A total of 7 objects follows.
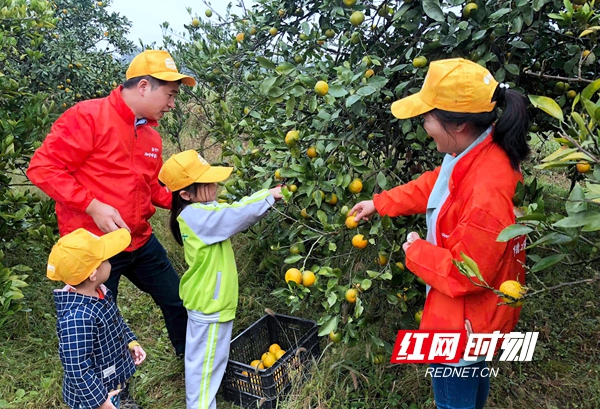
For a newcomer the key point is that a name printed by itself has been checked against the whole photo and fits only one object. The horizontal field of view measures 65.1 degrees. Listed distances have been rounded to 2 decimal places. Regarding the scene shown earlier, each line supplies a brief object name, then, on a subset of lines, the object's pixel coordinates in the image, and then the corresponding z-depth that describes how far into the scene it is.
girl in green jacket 2.07
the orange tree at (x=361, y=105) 1.78
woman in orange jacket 1.35
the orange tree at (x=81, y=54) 4.82
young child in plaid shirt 1.74
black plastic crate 2.35
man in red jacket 2.02
